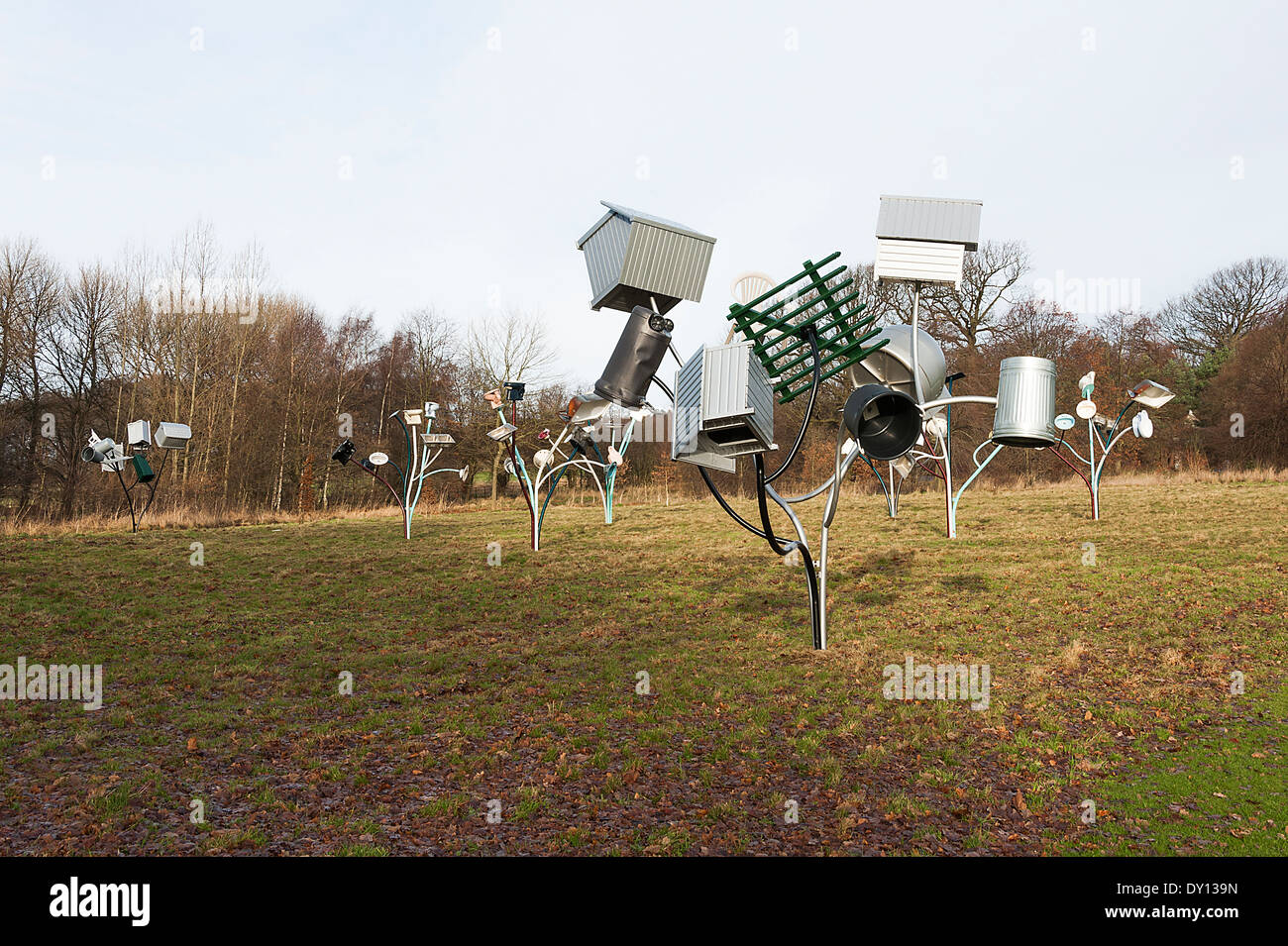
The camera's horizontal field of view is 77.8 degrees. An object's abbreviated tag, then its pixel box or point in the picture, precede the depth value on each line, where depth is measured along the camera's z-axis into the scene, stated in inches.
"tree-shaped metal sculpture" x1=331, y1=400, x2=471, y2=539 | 616.4
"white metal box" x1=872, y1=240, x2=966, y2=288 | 238.8
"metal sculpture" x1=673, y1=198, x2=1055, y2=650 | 214.2
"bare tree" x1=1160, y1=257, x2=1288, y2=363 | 1237.1
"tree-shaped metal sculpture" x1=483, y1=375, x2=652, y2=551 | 564.4
